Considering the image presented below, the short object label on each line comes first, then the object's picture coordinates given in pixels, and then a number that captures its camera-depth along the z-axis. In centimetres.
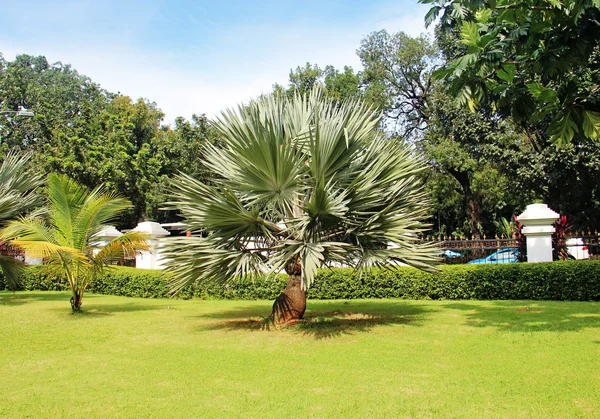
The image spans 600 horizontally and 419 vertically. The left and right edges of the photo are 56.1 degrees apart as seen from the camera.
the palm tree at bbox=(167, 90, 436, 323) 866
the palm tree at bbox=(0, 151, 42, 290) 1475
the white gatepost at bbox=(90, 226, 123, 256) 1942
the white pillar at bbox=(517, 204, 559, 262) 1416
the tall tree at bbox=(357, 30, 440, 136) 2955
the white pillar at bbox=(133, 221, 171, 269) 1892
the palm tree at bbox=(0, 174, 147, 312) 1215
